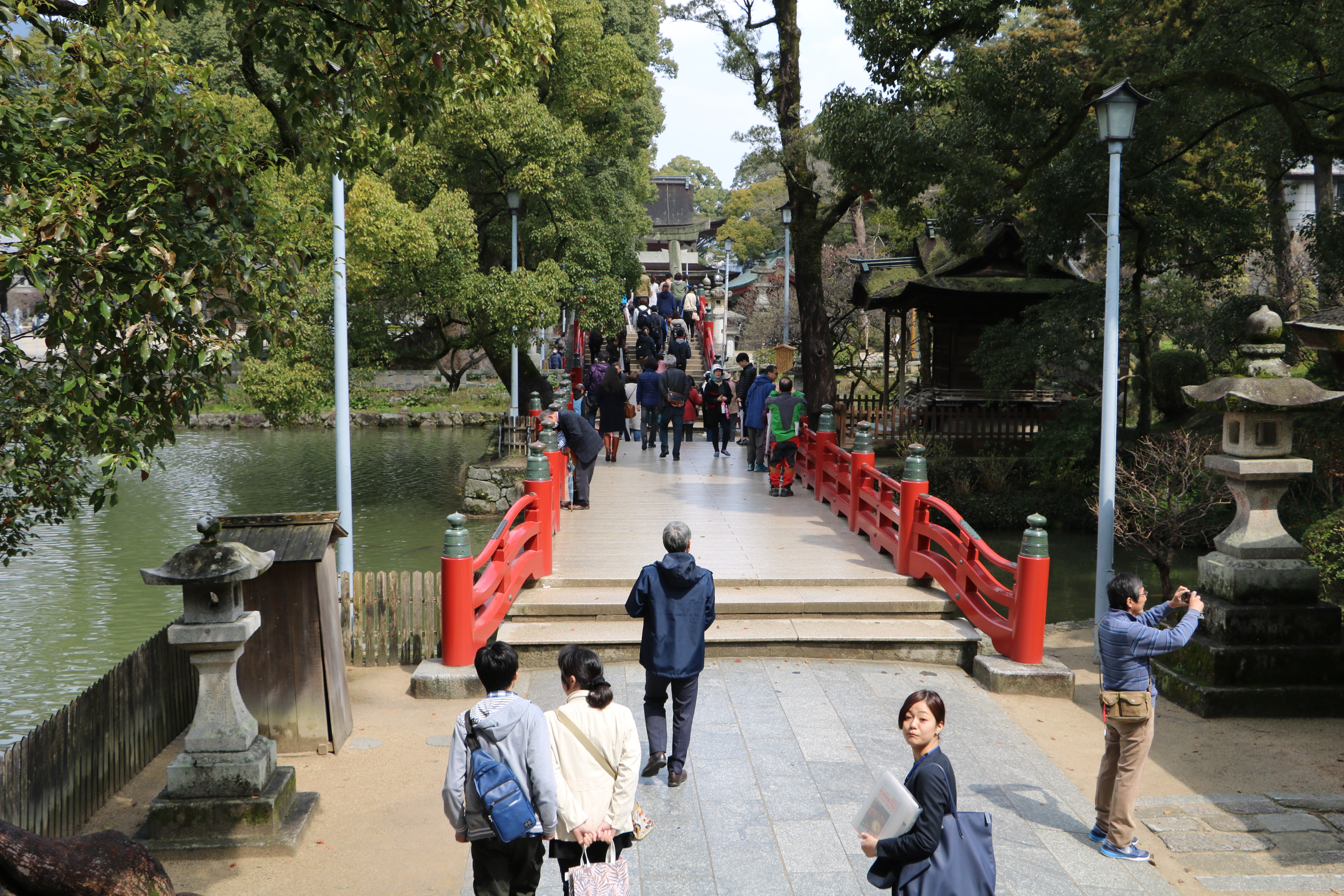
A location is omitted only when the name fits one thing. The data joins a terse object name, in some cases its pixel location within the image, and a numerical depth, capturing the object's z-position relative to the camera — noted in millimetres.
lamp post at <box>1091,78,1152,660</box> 10211
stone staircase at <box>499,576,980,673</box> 9430
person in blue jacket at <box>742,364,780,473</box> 16750
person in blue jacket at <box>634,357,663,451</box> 19734
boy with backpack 4141
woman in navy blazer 3617
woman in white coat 4402
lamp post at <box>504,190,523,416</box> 21531
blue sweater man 5781
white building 38750
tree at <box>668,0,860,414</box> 18422
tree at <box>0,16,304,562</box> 5266
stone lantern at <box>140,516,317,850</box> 5969
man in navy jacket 6305
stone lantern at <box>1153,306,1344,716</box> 8797
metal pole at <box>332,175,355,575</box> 10836
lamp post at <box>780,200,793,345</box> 25281
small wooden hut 7488
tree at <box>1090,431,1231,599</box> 14133
